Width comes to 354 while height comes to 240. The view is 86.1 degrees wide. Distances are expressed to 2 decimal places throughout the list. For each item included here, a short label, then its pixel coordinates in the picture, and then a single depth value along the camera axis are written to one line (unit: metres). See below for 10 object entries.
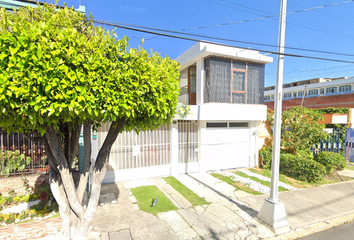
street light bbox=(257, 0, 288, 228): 4.75
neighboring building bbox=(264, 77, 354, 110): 22.05
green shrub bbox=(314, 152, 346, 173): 8.88
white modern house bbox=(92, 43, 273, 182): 7.76
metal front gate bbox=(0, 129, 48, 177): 6.82
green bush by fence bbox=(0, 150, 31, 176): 6.77
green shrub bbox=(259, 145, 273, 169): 9.70
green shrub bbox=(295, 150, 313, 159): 9.46
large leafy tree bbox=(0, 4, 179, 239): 2.51
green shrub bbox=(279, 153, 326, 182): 7.88
